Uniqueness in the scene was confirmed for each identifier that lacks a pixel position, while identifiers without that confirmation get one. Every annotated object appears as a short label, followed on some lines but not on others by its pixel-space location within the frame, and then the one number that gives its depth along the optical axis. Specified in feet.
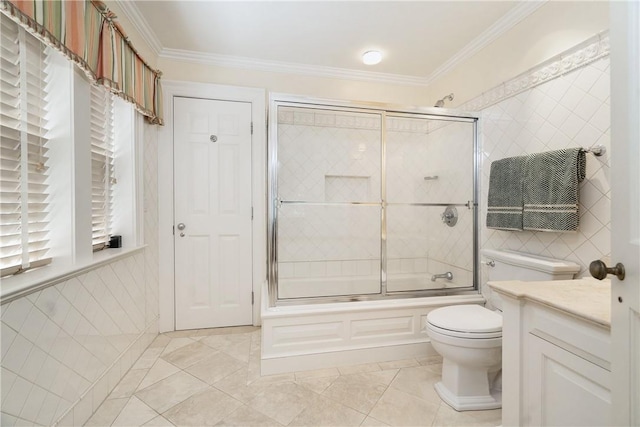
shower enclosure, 6.93
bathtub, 5.91
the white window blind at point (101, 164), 5.53
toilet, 4.81
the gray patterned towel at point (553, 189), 4.75
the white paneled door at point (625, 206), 2.10
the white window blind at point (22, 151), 3.54
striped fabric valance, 3.38
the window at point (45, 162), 3.59
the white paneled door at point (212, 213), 7.88
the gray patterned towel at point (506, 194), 5.74
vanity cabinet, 2.67
